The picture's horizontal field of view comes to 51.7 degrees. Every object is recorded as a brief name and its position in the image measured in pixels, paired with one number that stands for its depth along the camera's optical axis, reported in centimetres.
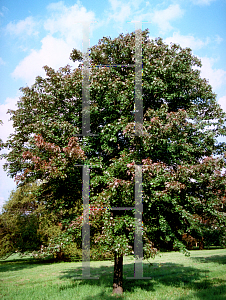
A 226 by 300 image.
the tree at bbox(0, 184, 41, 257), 2603
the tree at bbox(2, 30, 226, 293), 812
